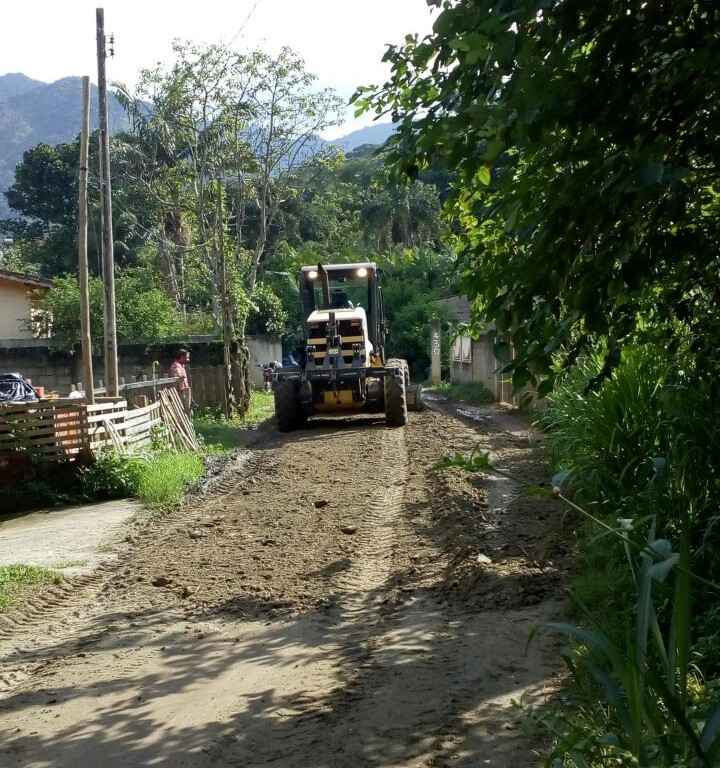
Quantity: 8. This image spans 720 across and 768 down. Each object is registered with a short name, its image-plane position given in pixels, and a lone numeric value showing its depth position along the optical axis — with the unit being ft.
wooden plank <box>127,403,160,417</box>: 49.25
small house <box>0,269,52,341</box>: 107.86
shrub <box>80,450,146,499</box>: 43.57
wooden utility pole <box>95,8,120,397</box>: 55.26
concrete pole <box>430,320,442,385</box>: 131.85
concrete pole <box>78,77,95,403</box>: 55.47
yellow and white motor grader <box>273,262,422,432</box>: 65.00
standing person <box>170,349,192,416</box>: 69.56
